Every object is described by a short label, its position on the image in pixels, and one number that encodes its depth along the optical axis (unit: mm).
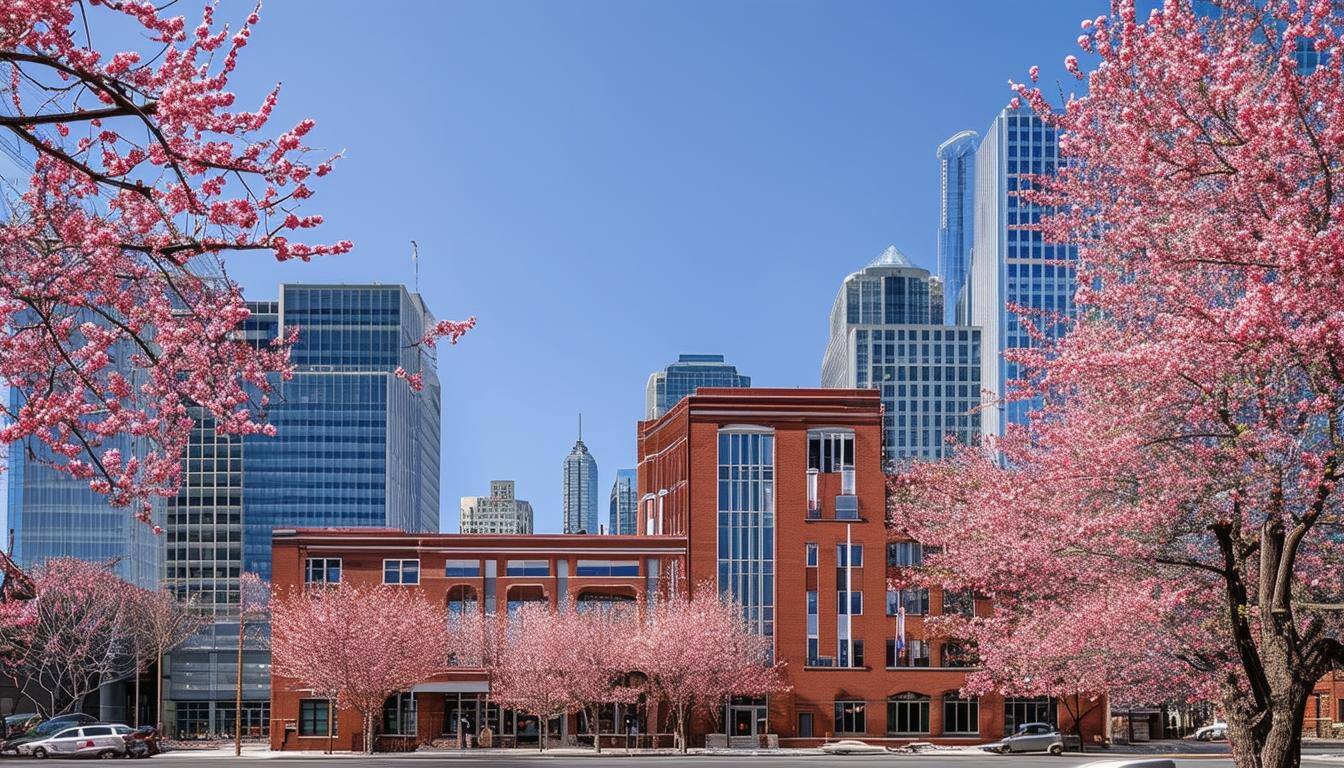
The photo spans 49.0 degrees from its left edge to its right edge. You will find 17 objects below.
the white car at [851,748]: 76125
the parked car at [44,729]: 74688
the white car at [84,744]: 72438
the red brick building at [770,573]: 81250
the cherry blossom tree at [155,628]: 97188
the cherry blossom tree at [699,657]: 75688
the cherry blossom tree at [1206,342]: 16453
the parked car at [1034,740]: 76688
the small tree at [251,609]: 73581
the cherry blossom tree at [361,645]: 72188
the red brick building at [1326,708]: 98750
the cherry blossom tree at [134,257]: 10594
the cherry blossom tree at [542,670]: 76750
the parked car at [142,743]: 74375
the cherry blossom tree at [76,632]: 90250
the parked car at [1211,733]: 90500
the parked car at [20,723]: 86125
